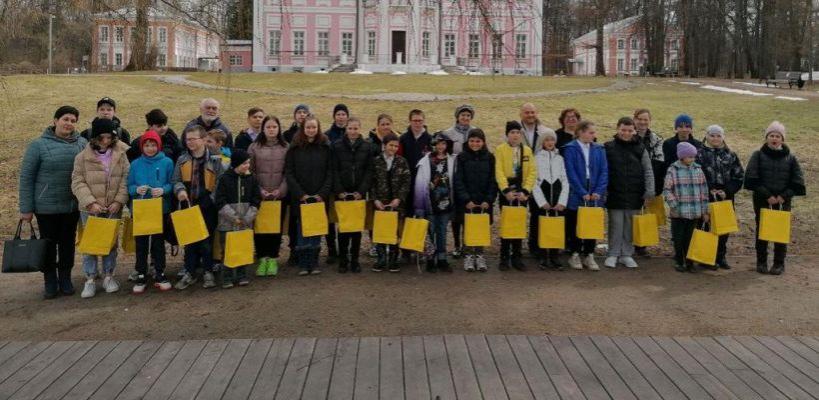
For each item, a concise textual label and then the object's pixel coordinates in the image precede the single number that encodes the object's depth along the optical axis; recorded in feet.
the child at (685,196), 24.52
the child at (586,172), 24.93
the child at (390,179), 24.16
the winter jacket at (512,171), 24.72
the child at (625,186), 25.17
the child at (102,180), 21.18
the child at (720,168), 25.11
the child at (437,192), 24.36
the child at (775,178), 24.59
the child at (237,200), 22.35
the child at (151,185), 21.85
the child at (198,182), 22.38
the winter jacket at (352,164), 24.41
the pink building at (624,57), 152.31
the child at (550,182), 24.81
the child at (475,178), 24.35
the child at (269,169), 24.02
